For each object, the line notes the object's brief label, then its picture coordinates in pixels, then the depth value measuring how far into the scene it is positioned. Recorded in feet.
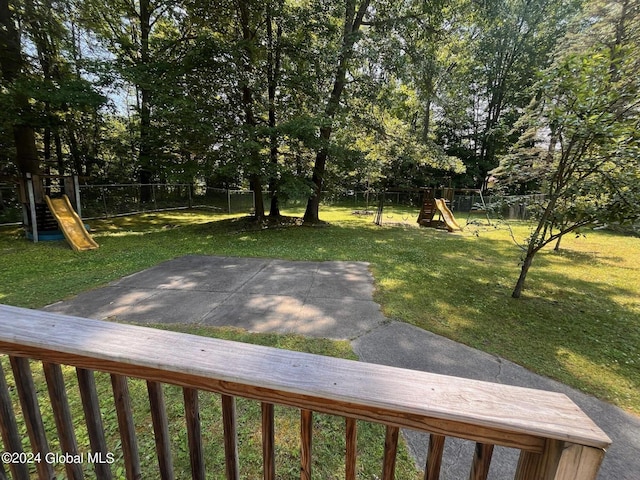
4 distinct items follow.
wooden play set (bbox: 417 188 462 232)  40.16
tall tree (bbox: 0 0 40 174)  25.72
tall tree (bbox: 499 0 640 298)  10.89
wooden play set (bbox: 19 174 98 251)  24.02
